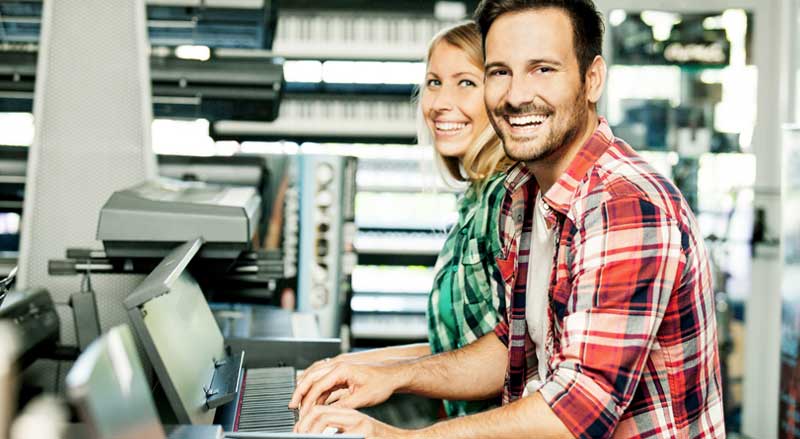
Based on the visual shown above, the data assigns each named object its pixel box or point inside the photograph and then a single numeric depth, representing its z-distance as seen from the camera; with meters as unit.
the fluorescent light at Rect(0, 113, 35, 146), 4.45
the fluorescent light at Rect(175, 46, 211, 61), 4.55
